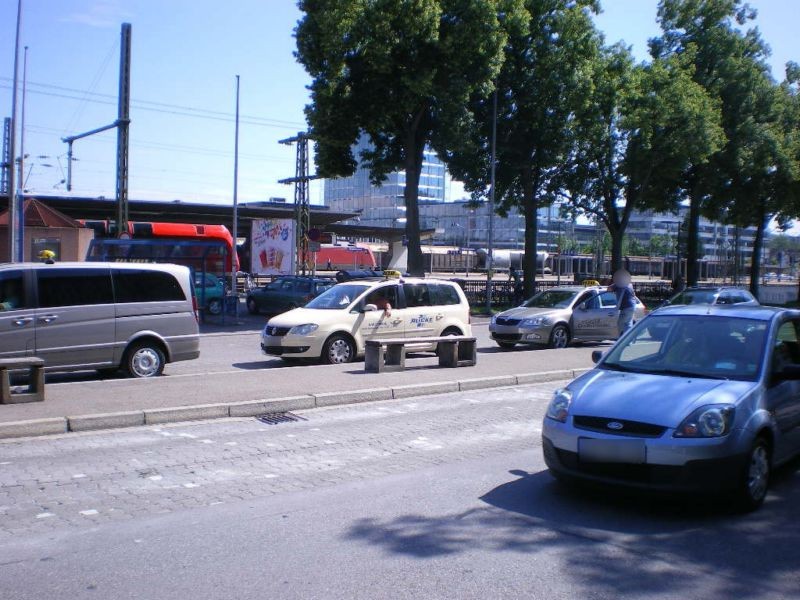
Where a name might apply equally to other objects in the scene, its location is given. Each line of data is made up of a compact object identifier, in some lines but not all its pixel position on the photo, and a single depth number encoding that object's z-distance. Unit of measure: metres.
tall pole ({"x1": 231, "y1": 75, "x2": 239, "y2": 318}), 36.66
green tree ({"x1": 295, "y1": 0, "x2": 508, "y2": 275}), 27.36
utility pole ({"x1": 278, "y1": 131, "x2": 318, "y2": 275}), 37.84
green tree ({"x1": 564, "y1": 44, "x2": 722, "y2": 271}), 34.44
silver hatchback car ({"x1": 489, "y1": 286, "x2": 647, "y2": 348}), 18.83
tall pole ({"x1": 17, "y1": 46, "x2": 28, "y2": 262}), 22.09
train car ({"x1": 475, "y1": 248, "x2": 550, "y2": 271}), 87.19
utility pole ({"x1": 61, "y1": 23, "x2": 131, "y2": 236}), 26.94
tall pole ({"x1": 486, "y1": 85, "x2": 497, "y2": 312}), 32.53
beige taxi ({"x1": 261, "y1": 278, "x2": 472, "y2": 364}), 14.99
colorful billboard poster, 36.94
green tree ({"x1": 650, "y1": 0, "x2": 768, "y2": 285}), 40.34
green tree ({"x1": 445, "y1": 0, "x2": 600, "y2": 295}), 32.25
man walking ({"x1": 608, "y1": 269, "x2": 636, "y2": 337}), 17.39
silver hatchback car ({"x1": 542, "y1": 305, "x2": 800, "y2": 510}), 5.85
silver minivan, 11.80
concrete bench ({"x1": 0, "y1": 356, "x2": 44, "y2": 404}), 9.85
